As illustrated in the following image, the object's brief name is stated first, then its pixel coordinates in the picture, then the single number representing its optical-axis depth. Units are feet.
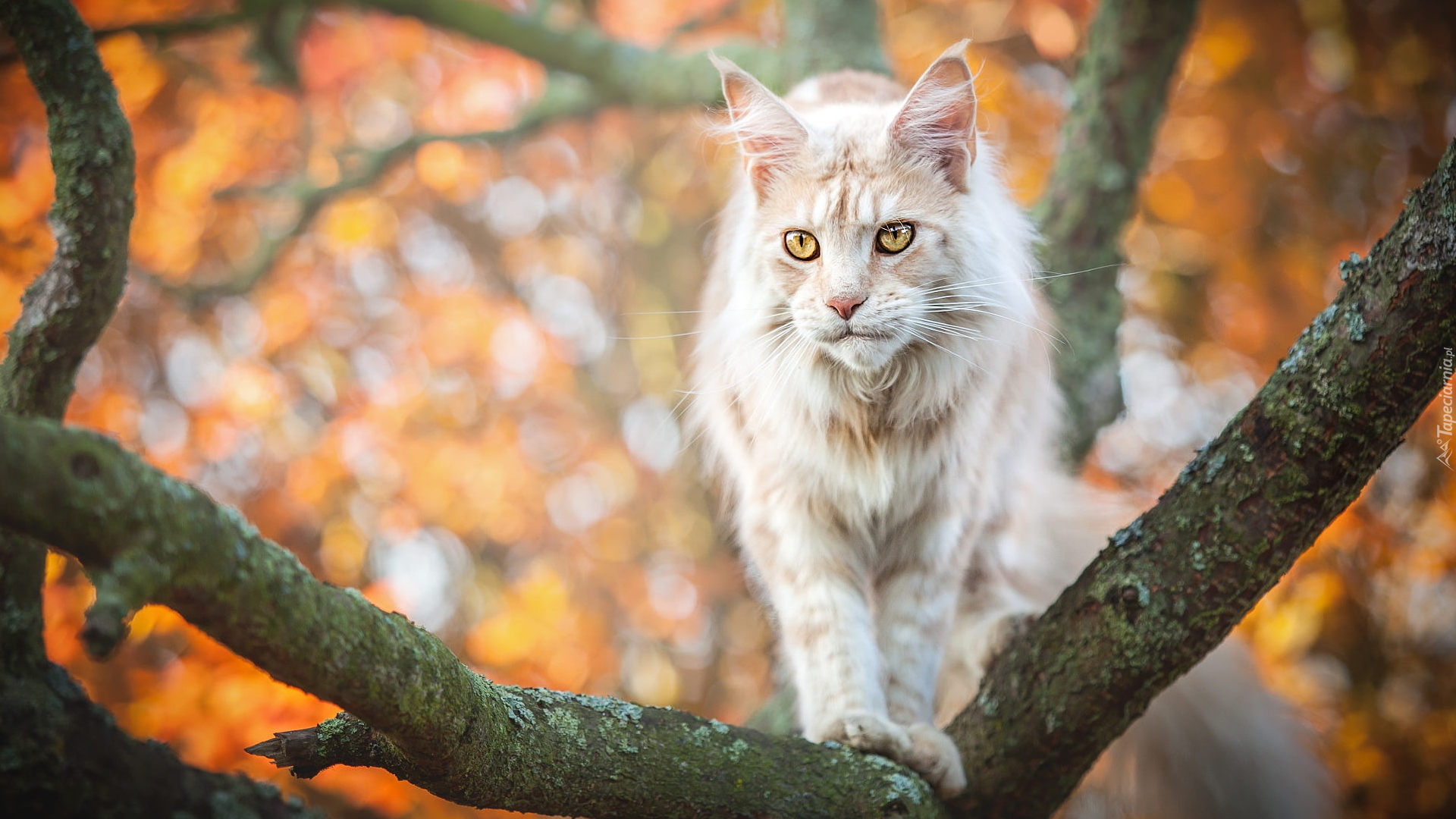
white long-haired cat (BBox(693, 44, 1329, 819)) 6.76
